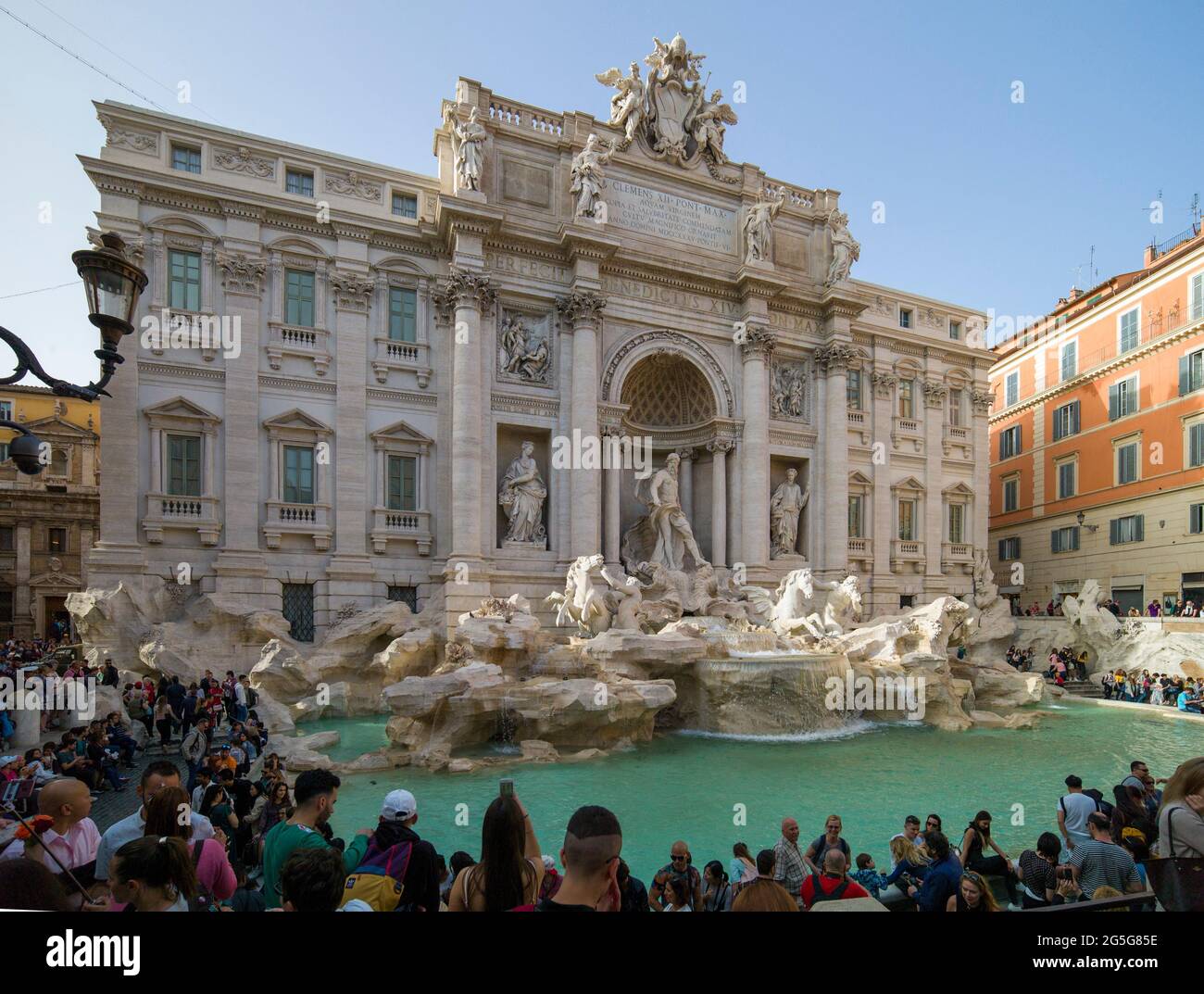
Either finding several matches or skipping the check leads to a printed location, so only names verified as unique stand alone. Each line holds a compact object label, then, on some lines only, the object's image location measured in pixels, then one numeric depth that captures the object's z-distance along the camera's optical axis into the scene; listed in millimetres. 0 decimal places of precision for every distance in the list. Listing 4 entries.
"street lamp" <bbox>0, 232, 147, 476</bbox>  4035
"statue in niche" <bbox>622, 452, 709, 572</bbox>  17484
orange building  20531
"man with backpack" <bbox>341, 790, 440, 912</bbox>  2449
